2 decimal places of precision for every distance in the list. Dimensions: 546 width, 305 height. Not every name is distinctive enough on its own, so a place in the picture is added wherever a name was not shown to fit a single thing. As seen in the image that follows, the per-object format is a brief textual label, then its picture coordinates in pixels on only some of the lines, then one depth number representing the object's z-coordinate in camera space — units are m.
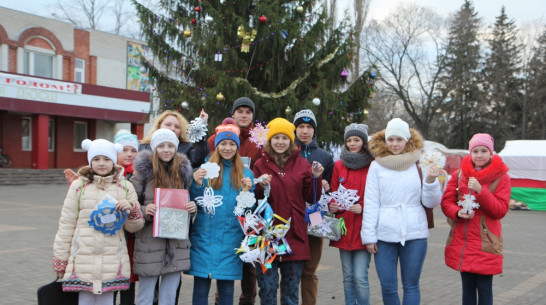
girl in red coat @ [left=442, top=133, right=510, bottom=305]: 3.98
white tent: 18.00
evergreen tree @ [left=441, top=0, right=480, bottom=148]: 38.44
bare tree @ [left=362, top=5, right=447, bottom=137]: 38.75
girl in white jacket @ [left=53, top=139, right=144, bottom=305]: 3.60
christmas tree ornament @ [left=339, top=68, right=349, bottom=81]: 11.27
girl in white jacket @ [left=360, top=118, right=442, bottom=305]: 3.96
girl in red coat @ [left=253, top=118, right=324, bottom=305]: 4.08
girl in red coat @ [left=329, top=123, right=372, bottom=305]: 4.25
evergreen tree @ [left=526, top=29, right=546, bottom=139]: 36.53
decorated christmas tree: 10.48
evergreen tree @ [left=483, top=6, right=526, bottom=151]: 37.72
